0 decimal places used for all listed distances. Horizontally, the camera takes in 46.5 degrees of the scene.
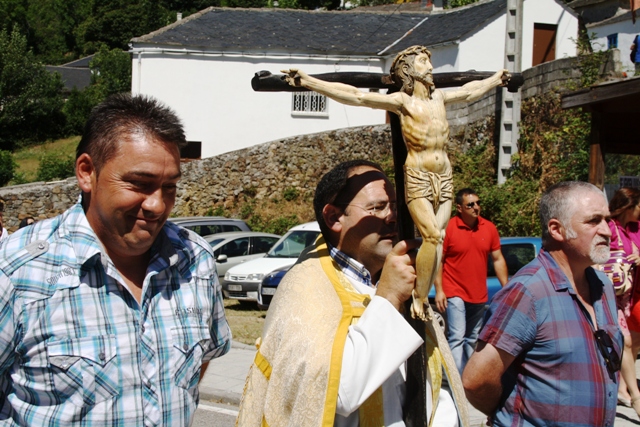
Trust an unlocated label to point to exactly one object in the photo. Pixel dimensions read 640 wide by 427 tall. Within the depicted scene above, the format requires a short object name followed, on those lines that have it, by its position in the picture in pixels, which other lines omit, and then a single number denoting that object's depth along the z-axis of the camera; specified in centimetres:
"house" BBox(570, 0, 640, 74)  2505
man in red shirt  799
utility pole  2019
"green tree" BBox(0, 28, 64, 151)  4700
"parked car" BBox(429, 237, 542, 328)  1019
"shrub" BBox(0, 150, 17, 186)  3572
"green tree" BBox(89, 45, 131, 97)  5119
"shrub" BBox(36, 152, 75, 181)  3625
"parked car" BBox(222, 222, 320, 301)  1511
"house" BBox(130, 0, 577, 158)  2938
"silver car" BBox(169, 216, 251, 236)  1909
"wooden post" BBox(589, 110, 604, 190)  996
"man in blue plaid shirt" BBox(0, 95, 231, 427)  223
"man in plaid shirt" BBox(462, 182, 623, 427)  323
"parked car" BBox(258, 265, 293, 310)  1380
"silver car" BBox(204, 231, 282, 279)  1731
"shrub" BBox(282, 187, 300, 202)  2614
